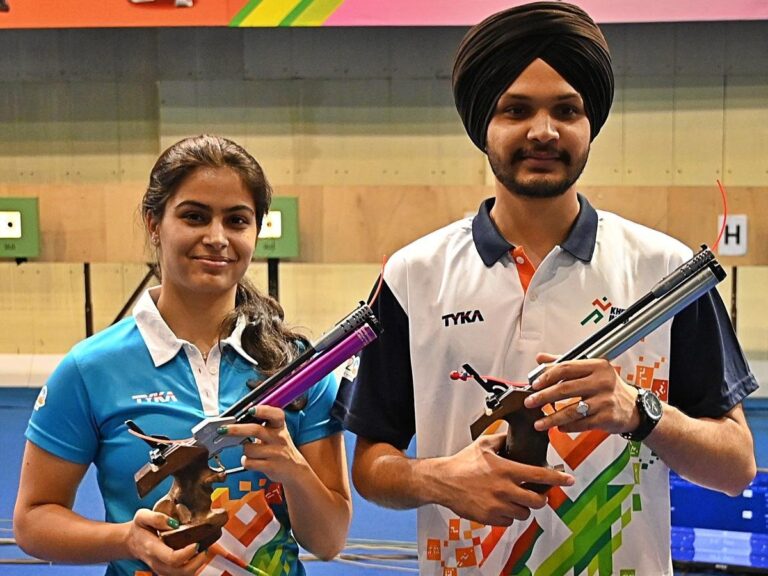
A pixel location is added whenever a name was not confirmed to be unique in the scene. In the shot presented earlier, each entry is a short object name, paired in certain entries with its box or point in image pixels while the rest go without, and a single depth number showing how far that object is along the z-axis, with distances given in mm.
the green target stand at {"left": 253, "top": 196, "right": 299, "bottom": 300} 5387
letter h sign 5219
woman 1363
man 1247
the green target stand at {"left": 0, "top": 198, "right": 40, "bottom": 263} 5711
